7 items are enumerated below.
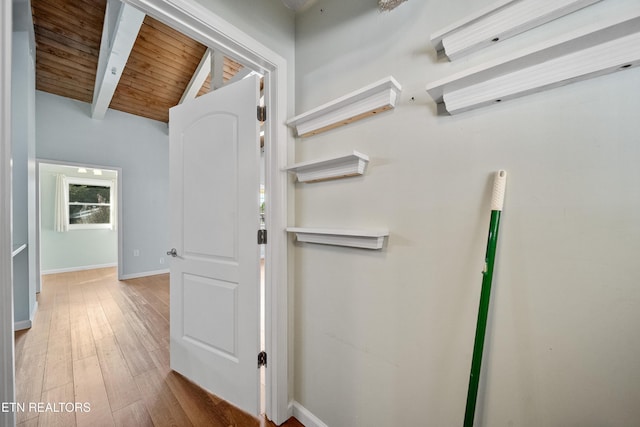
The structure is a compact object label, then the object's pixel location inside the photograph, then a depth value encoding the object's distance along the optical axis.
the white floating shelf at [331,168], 1.08
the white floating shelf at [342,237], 1.03
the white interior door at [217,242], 1.41
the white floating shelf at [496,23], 0.68
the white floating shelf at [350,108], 0.98
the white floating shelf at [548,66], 0.58
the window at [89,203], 5.12
